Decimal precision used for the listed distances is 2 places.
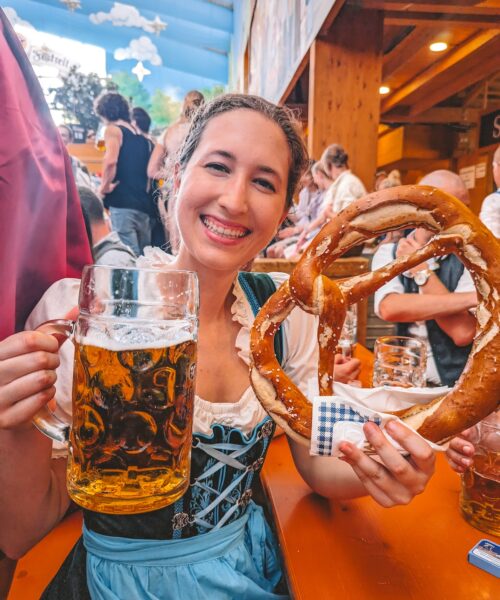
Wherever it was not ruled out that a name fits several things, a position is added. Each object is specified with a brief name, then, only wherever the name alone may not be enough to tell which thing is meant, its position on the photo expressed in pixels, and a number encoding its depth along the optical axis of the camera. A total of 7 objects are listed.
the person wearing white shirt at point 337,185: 4.57
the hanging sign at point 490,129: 8.91
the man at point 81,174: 2.84
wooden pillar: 5.03
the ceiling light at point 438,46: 6.26
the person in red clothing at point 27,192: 0.81
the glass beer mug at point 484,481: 0.97
